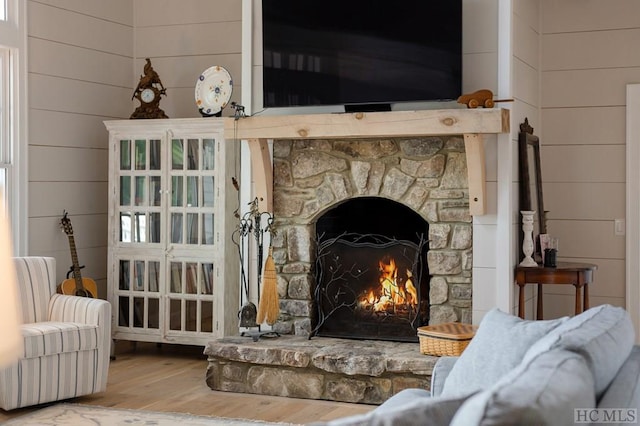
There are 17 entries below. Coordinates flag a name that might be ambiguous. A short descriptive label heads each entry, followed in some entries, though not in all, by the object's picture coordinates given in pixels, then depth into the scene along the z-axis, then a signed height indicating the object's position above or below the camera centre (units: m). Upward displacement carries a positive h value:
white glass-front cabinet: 6.22 -0.21
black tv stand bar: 5.49 +0.56
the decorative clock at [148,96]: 6.61 +0.75
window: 6.03 +0.53
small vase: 5.43 -0.21
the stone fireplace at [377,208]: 5.45 -0.04
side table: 5.34 -0.44
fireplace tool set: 5.65 -0.47
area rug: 4.73 -1.14
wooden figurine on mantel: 5.18 +0.57
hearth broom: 5.64 -0.58
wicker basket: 5.00 -0.75
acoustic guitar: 6.27 -0.56
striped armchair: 4.93 -0.79
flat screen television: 5.33 +0.88
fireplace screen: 5.60 -0.53
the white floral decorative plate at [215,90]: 6.30 +0.75
